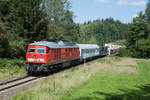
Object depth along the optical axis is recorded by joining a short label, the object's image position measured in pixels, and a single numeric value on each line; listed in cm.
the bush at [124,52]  5996
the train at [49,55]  2059
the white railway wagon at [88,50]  3463
